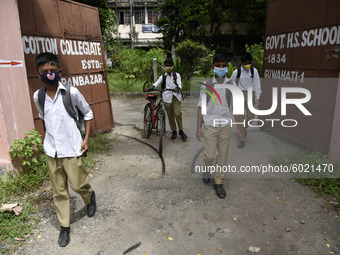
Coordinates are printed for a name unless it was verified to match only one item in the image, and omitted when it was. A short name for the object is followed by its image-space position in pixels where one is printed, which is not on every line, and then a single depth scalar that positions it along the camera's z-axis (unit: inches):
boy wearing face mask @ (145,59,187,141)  244.2
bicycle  240.6
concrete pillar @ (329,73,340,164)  168.4
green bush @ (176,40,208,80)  518.0
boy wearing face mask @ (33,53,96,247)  111.0
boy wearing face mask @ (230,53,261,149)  219.3
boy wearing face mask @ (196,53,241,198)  147.7
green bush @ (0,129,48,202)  153.9
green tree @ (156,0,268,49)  783.1
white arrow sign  148.9
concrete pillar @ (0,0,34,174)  149.5
